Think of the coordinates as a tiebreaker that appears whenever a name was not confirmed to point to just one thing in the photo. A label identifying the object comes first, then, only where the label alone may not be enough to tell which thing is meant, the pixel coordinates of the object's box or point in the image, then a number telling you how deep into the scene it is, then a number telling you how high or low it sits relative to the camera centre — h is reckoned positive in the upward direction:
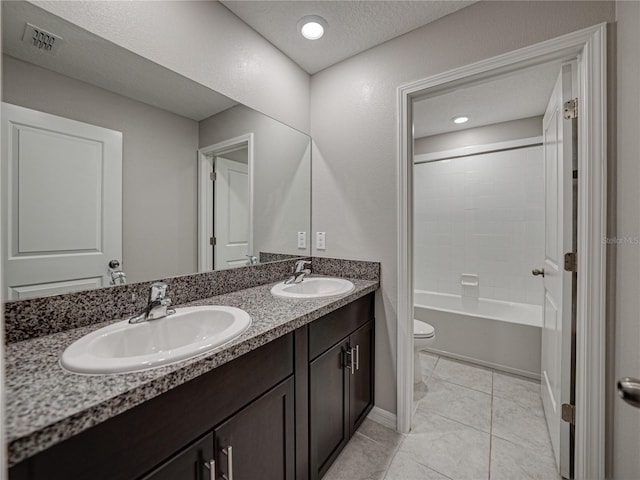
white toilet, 2.16 -0.73
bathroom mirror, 0.96 +0.30
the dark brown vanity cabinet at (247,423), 0.66 -0.54
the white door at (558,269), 1.38 -0.15
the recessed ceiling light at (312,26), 1.61 +1.17
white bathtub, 2.30 -0.78
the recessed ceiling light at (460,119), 2.76 +1.14
